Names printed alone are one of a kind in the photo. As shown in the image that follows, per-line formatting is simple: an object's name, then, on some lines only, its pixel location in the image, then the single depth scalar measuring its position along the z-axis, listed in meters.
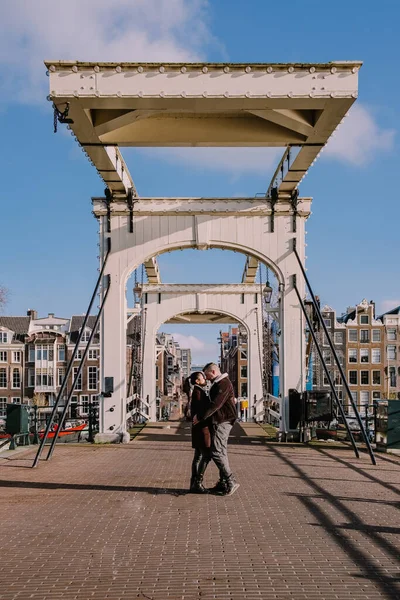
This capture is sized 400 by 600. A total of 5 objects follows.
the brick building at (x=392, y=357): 60.22
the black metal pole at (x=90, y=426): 14.66
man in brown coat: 7.79
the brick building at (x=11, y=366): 61.97
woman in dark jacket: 7.87
